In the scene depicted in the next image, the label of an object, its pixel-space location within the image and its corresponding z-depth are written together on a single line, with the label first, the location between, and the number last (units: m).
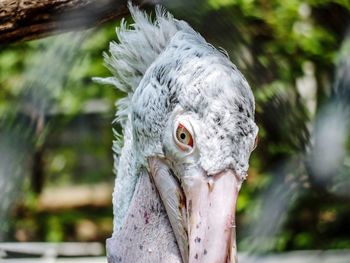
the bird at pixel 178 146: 0.84
